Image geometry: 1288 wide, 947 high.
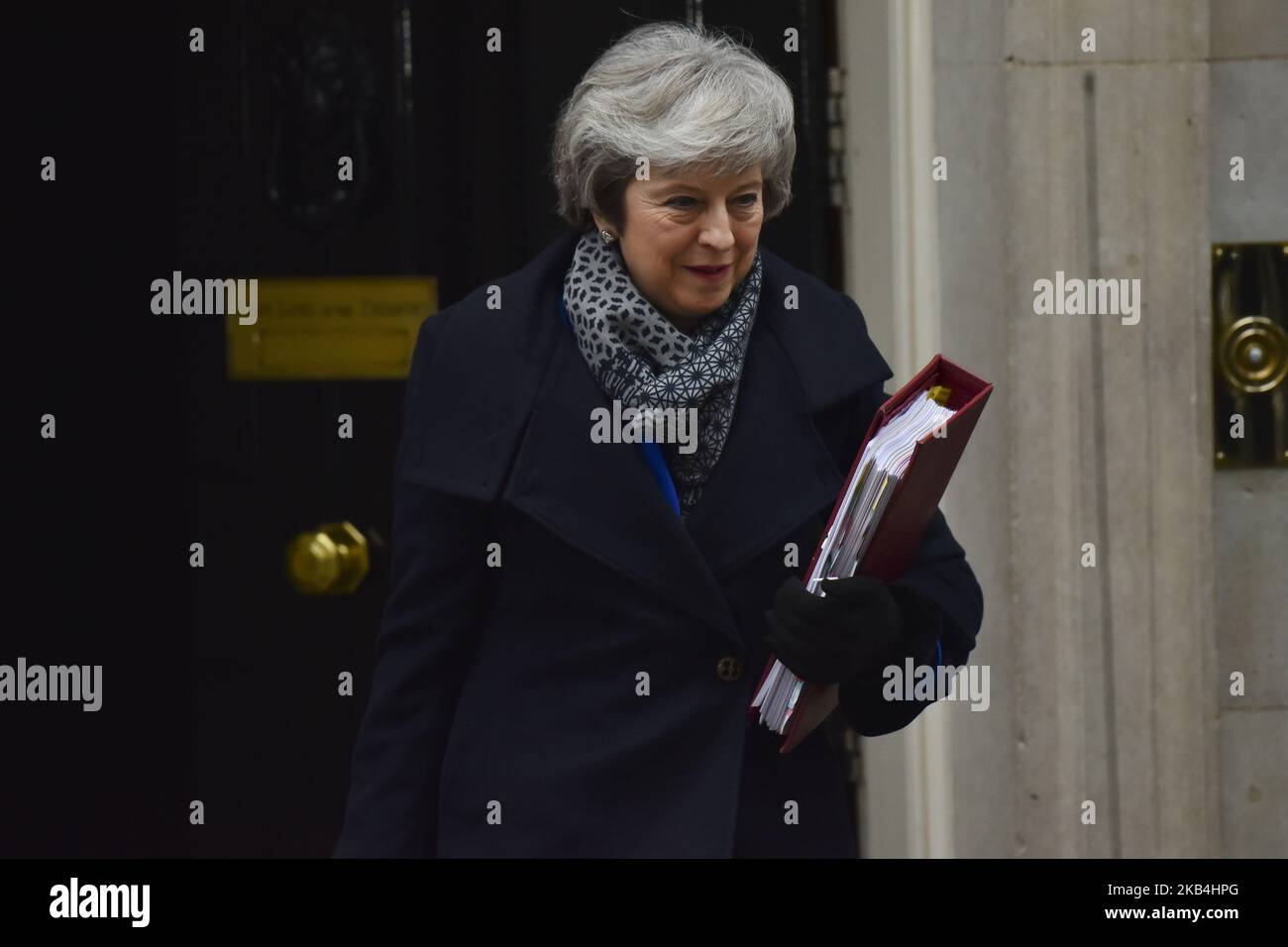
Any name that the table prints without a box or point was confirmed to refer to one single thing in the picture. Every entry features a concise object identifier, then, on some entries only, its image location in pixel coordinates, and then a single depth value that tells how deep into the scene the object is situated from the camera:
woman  3.95
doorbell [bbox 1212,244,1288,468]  5.80
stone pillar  5.67
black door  6.16
